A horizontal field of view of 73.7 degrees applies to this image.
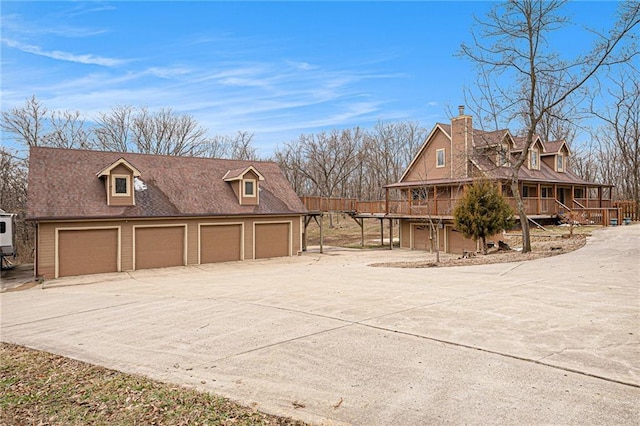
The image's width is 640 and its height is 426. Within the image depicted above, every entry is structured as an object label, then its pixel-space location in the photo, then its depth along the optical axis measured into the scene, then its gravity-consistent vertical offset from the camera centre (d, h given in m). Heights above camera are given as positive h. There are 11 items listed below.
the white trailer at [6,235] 21.34 -0.94
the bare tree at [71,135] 35.28 +7.03
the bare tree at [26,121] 31.80 +7.20
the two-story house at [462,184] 28.50 +2.08
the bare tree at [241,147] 53.00 +8.47
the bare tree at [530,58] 16.05 +6.16
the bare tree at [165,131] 43.25 +8.82
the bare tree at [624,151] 34.91 +5.98
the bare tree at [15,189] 29.48 +1.91
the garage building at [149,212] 19.31 +0.17
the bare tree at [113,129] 40.41 +8.46
